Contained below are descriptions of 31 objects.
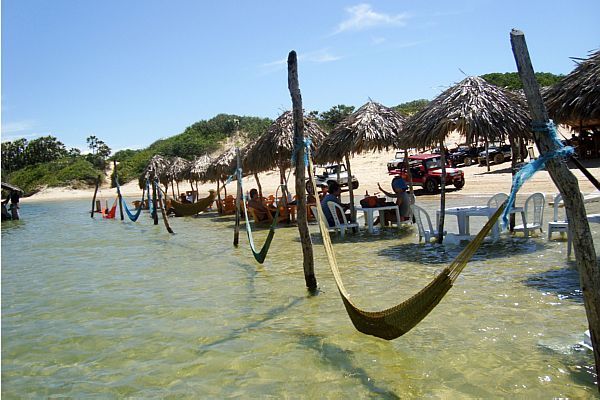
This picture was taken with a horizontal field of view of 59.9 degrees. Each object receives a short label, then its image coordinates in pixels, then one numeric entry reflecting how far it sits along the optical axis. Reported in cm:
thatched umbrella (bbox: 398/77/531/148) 724
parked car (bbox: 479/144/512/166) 2334
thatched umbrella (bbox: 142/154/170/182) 2295
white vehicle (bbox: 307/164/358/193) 2332
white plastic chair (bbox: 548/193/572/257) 681
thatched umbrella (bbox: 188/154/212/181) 2052
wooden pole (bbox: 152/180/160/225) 1550
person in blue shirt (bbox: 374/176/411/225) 966
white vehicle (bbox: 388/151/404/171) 2559
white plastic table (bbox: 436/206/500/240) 746
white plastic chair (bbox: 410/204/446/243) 801
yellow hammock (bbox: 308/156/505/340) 287
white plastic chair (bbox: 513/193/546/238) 780
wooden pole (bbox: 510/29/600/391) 265
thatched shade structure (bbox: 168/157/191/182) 2225
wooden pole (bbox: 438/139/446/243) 795
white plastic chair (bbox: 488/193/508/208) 752
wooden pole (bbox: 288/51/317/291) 576
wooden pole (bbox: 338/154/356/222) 1032
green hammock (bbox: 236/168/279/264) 671
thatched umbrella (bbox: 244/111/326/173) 1207
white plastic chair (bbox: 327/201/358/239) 959
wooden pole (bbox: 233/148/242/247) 1005
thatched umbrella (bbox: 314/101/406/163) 970
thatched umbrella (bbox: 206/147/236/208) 1706
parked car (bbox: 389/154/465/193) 1809
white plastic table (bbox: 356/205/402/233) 959
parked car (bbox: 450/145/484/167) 2480
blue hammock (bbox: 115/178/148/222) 1729
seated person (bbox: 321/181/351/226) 967
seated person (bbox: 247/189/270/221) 1325
